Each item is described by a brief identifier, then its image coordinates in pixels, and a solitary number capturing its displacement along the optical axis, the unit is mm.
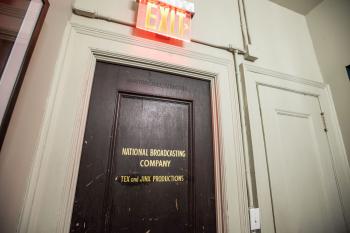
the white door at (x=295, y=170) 1322
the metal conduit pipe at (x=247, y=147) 1260
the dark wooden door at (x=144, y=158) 1017
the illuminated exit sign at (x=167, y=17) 1252
